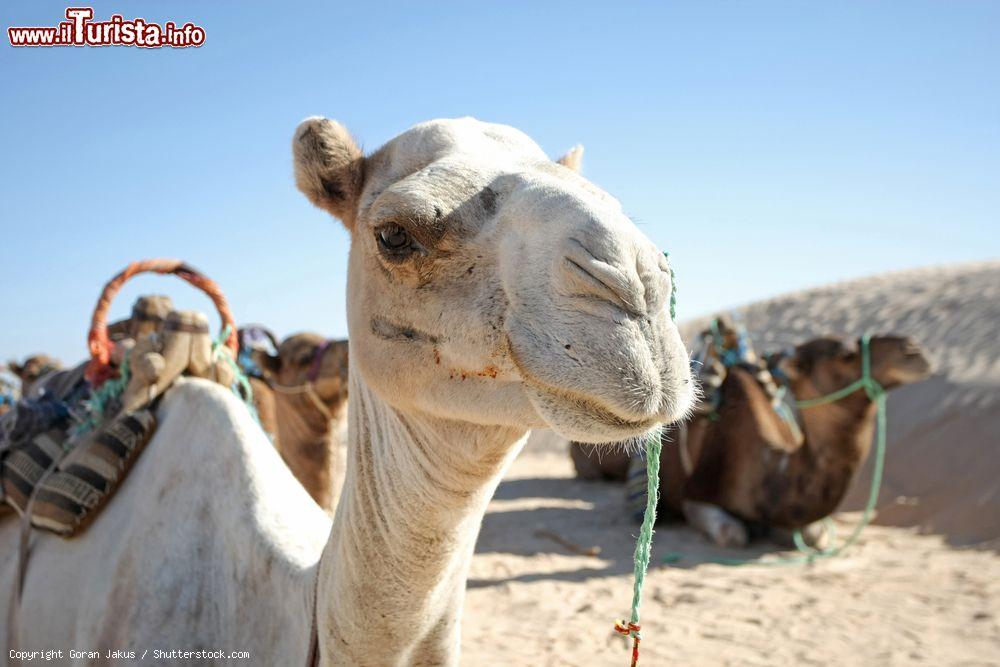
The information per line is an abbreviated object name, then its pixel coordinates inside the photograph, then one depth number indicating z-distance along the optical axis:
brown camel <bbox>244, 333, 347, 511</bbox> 5.02
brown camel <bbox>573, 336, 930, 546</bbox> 6.76
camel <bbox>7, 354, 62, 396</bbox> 8.10
